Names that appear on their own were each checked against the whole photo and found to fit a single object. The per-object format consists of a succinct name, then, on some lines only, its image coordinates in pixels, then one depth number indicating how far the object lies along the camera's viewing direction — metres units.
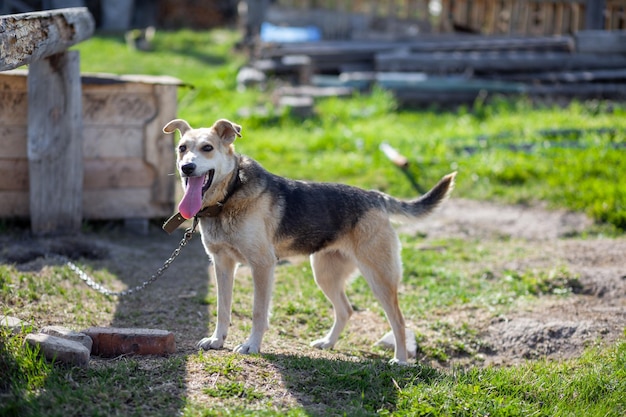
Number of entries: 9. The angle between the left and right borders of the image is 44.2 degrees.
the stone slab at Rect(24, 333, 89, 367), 4.70
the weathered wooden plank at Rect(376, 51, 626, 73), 15.91
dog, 5.51
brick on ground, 5.20
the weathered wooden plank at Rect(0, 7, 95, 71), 5.29
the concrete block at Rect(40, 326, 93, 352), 5.04
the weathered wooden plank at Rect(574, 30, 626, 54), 15.45
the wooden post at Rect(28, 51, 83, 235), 7.90
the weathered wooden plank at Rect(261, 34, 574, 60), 16.62
